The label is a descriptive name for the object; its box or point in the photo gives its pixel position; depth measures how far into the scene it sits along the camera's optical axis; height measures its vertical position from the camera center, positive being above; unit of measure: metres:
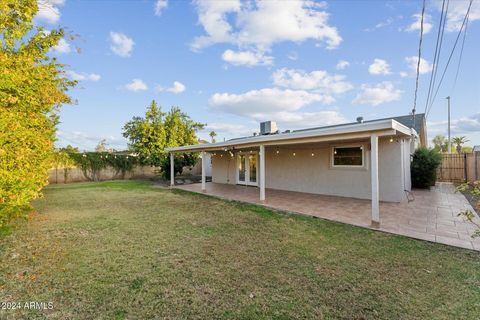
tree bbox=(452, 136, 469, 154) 26.23 +2.78
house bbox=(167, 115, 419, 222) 5.62 +0.12
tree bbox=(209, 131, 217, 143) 35.19 +5.00
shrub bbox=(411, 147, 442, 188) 10.34 -0.18
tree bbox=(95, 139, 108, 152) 36.41 +3.51
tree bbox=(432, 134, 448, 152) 37.61 +4.20
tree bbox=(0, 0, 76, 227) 3.50 +1.31
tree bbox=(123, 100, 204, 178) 15.89 +2.28
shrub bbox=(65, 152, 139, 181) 16.11 +0.29
